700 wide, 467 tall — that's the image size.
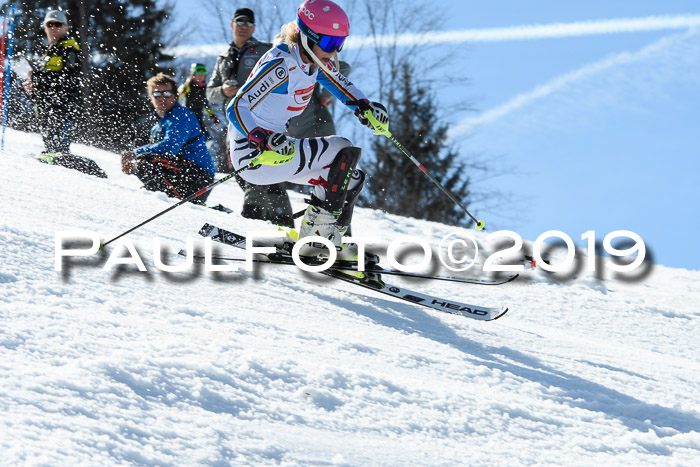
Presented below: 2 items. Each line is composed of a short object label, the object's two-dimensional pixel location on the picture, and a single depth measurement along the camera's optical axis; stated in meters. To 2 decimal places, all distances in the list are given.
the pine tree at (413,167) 46.16
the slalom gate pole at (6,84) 18.25
